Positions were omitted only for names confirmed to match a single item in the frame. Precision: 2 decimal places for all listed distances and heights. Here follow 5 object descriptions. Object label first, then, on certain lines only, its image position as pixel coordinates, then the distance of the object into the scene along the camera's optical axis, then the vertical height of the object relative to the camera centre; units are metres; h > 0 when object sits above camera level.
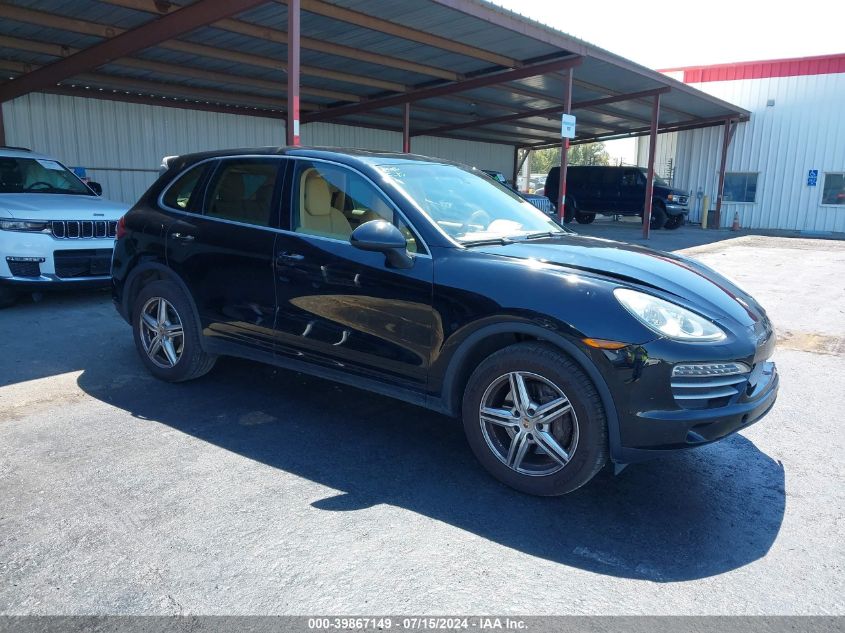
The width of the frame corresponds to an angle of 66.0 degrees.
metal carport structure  10.23 +2.76
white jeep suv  6.76 -0.51
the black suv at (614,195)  23.25 +0.25
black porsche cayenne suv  3.00 -0.59
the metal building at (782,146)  23.70 +2.23
